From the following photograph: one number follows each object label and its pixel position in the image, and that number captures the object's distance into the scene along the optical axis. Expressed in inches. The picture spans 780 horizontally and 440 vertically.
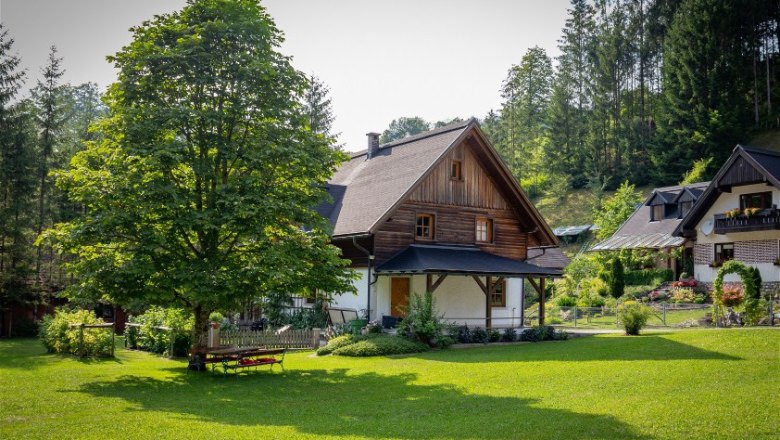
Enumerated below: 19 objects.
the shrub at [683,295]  1443.2
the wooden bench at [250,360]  679.1
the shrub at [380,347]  858.8
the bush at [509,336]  1021.8
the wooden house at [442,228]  1083.3
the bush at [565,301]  1576.0
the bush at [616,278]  1628.9
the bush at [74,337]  836.6
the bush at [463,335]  978.9
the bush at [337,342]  906.1
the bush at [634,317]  976.9
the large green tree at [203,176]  647.8
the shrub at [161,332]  853.2
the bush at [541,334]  1022.4
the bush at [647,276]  1722.4
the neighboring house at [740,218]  1492.4
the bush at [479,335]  988.6
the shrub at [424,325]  927.0
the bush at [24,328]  1360.7
